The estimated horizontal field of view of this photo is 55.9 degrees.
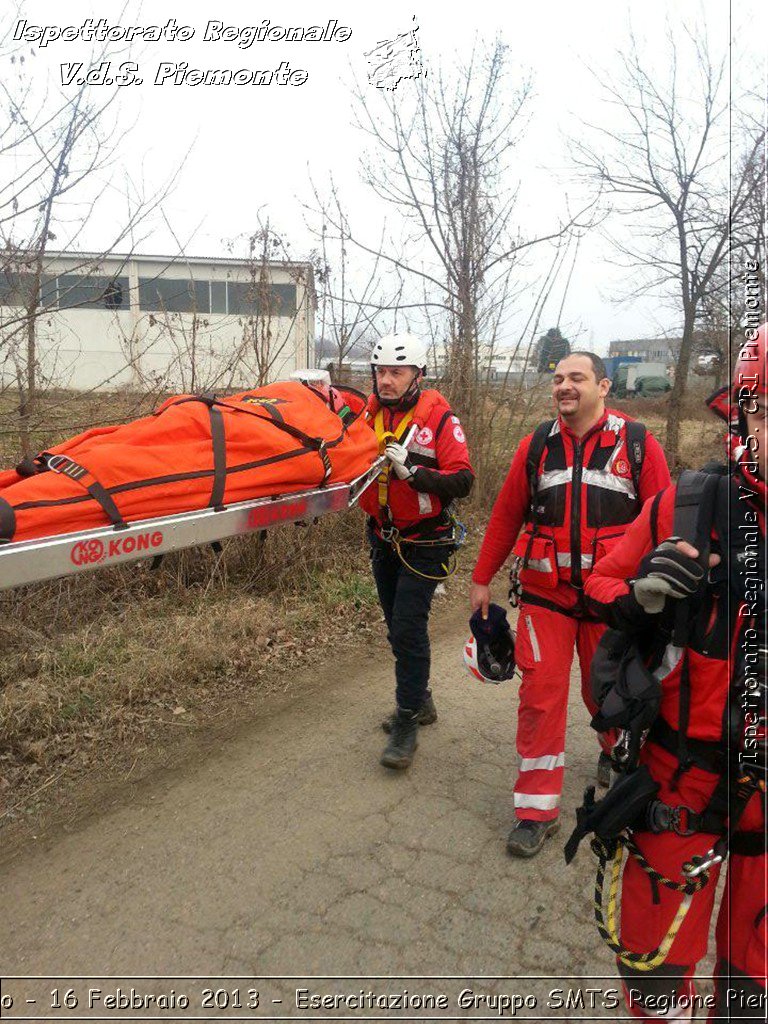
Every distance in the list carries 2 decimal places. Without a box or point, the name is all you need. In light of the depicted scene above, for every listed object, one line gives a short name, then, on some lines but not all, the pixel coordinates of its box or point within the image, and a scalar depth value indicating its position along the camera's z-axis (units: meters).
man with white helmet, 3.77
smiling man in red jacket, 3.08
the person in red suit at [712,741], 1.72
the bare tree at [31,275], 4.45
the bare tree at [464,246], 8.86
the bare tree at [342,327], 7.34
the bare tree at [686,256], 10.45
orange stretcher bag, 2.46
